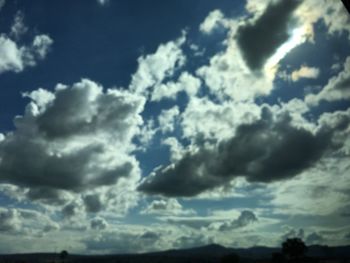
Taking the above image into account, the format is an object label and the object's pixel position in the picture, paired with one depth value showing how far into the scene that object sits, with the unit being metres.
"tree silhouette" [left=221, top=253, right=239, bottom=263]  158.38
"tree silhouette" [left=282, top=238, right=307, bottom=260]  141.50
